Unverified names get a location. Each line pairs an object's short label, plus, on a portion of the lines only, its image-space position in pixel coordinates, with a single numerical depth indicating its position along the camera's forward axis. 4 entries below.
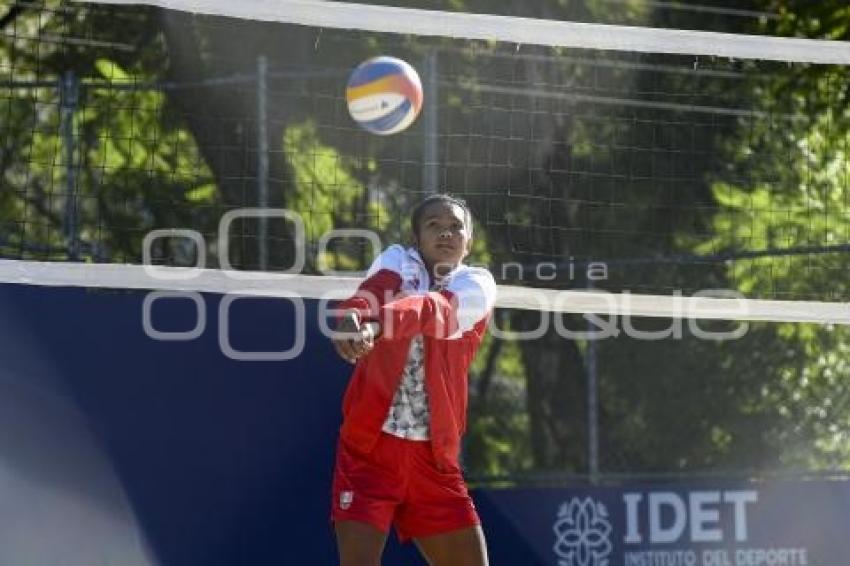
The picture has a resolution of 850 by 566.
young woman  13.40
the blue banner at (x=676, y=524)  19.06
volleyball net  18.77
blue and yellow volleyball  15.77
